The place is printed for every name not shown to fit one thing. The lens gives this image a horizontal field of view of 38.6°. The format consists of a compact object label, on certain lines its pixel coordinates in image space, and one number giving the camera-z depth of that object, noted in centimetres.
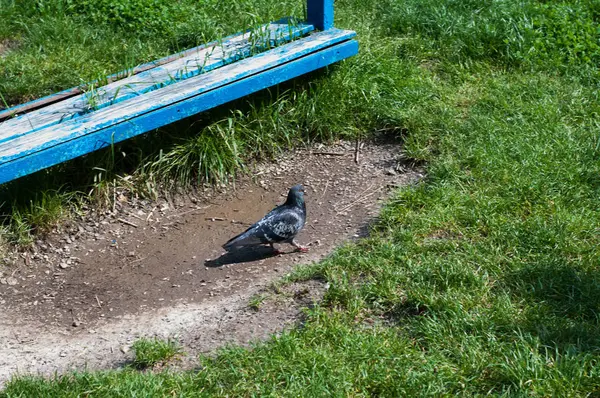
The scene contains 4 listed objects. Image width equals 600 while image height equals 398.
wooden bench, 512
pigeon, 510
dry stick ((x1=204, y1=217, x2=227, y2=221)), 569
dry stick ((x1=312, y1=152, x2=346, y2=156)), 633
